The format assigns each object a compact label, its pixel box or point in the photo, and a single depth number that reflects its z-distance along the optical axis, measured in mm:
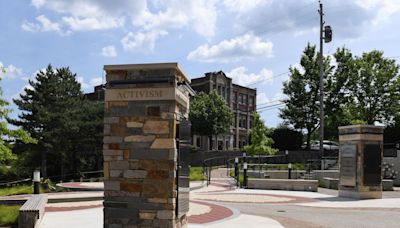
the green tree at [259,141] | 39969
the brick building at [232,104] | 60125
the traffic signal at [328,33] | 34625
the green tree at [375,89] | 41438
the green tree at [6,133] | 13250
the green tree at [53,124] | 37938
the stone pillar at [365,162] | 18109
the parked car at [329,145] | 46338
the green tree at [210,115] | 51875
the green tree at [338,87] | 44250
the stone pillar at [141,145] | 8180
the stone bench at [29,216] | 9625
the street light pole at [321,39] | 33928
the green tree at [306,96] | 45844
